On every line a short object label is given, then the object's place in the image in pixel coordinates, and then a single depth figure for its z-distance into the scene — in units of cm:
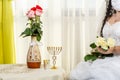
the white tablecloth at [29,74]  206
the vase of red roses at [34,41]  244
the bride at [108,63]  190
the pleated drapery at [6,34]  340
